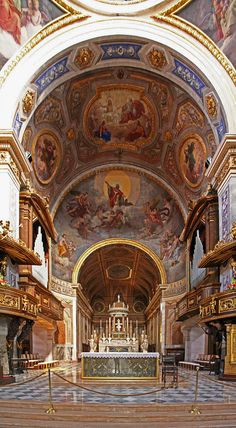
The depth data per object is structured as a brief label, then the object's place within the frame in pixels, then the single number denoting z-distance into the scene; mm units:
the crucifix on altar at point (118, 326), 16766
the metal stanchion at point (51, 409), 8378
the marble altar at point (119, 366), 13977
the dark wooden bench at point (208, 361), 16004
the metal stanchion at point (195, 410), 8334
